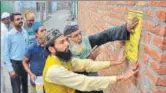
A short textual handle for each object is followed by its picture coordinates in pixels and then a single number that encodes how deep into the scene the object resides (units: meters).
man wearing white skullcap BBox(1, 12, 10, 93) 4.72
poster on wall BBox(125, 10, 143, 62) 2.10
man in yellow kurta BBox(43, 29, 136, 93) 2.13
